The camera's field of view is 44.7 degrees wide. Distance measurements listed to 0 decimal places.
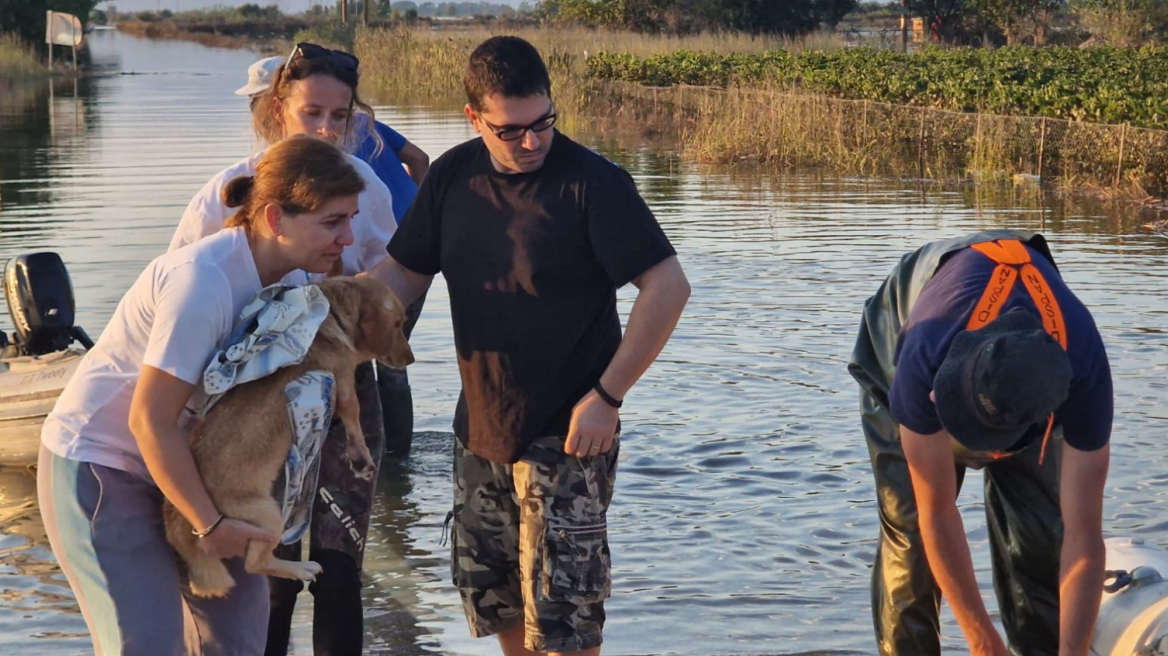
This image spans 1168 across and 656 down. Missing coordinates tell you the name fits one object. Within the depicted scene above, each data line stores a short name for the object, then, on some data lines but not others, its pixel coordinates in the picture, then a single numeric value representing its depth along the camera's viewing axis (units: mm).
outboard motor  6766
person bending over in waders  2955
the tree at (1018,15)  50969
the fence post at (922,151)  19797
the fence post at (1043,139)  18047
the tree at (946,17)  55438
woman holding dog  3227
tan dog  3377
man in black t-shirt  3756
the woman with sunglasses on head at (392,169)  4832
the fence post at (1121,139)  16844
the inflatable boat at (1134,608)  4016
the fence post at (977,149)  18828
